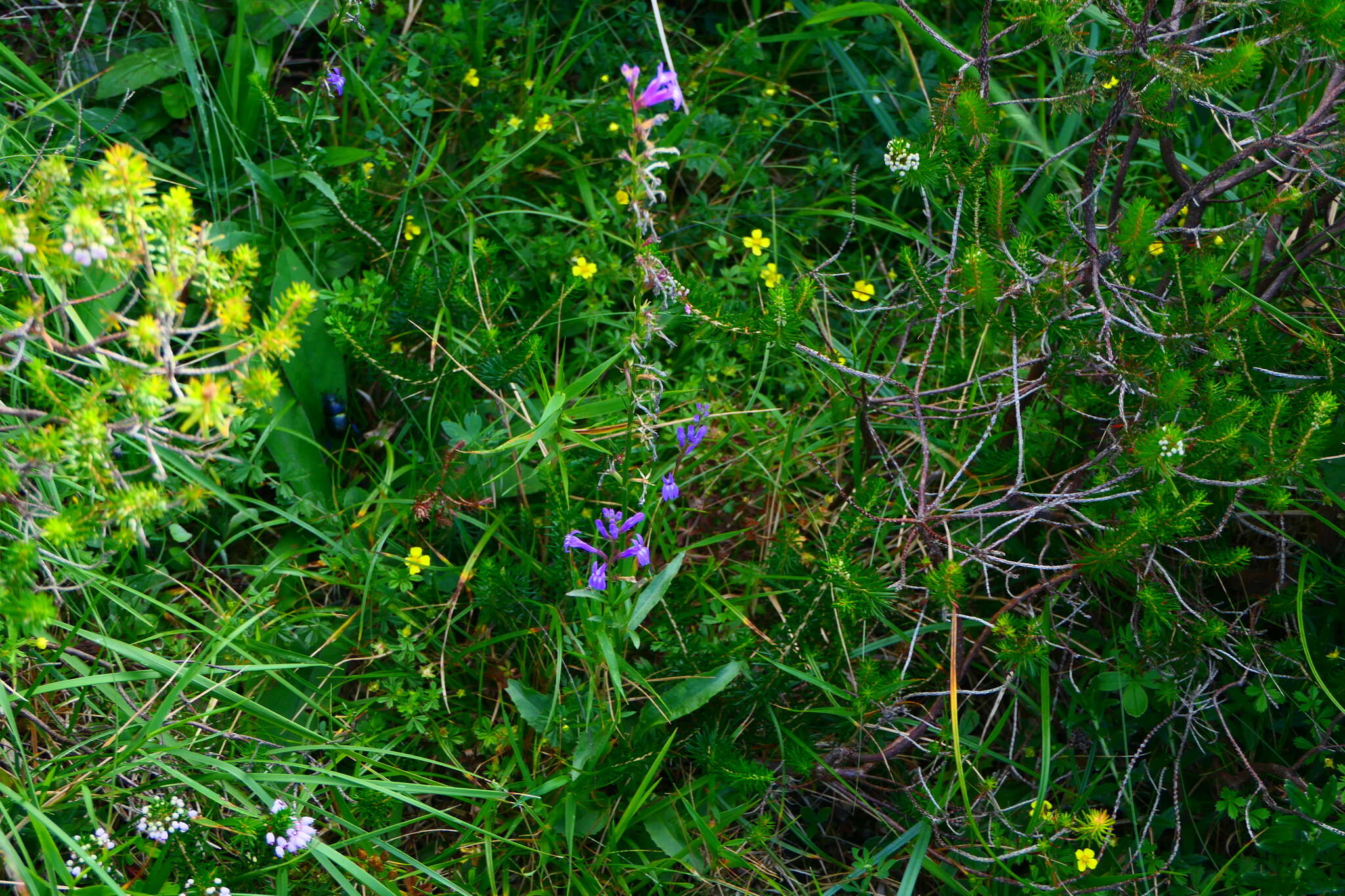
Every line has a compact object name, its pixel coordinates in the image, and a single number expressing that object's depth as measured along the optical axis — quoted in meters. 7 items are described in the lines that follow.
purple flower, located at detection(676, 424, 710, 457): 2.17
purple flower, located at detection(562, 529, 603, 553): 2.02
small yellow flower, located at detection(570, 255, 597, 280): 2.59
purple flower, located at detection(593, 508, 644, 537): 2.00
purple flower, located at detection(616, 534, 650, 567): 1.96
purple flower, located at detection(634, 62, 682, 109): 1.81
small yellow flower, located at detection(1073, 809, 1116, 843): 2.07
